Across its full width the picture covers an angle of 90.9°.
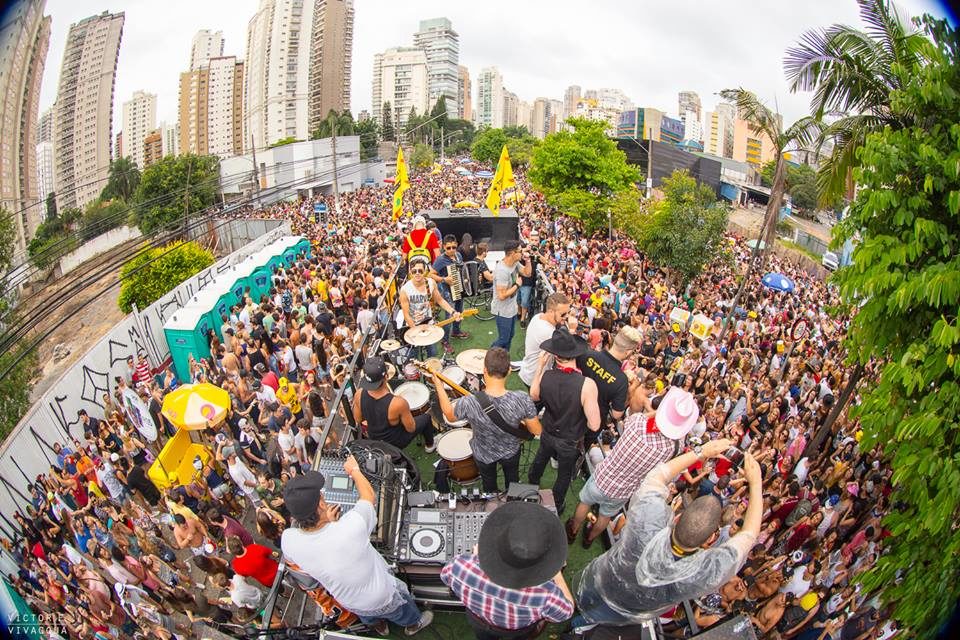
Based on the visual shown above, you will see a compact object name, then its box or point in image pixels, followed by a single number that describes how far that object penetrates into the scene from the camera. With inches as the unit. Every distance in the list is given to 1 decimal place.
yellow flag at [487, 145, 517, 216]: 563.8
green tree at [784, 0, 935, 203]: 227.5
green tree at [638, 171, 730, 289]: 638.5
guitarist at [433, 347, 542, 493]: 159.5
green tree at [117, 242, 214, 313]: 742.5
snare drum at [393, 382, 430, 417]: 226.4
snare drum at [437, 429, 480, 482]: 192.6
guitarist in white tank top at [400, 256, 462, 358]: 296.4
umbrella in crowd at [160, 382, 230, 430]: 264.8
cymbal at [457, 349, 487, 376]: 231.0
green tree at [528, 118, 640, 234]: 1014.4
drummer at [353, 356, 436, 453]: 187.6
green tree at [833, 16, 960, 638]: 132.3
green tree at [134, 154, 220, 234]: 1573.6
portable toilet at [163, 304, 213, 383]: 460.1
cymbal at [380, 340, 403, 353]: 273.5
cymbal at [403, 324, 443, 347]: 253.6
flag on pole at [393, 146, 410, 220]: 700.7
